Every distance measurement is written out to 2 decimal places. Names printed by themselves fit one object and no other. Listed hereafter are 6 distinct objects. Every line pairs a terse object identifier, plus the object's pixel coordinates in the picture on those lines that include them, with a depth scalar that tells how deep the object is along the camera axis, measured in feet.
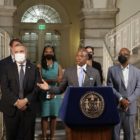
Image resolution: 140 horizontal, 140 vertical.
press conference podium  12.73
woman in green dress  17.75
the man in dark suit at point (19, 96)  14.29
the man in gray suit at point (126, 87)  15.92
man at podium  14.27
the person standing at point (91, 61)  18.96
